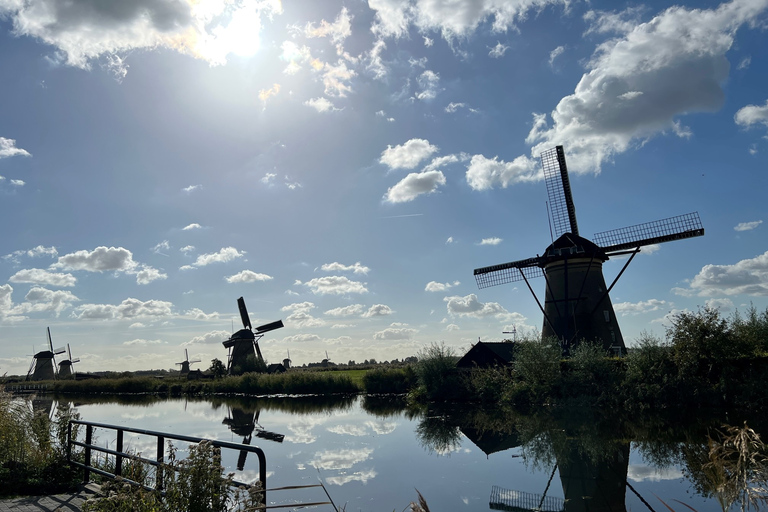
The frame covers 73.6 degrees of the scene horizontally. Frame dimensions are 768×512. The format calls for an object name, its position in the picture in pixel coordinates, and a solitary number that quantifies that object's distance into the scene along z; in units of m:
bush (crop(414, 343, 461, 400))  32.62
